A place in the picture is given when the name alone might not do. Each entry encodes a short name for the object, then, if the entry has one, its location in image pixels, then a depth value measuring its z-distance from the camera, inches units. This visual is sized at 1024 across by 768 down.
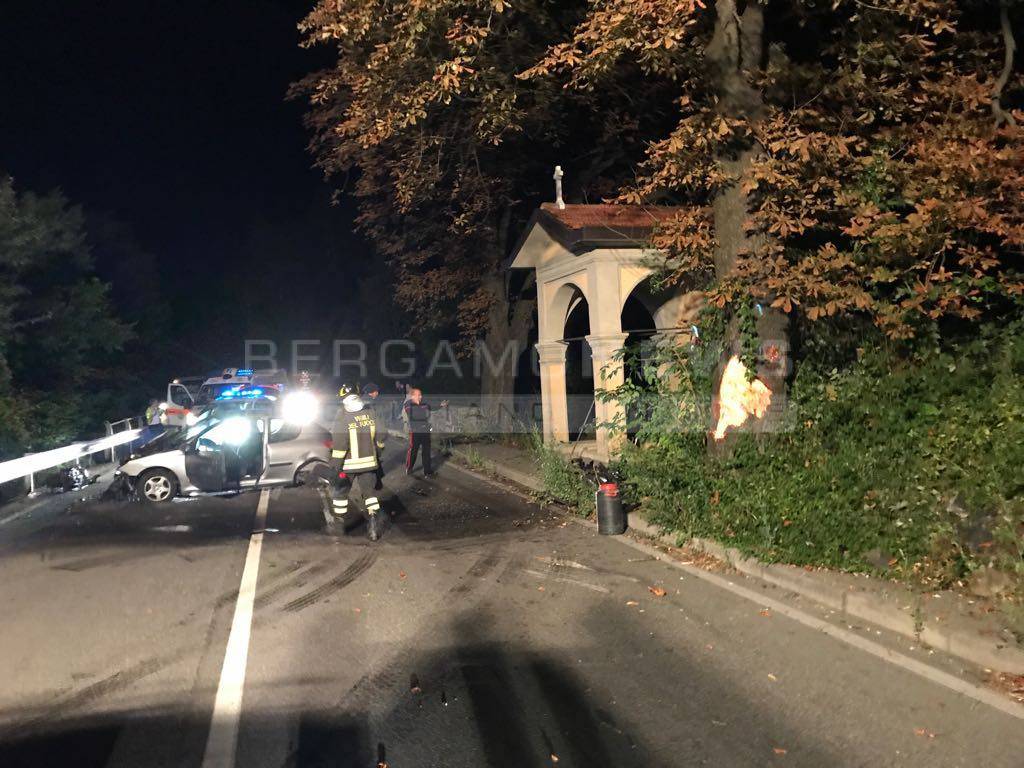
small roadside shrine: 586.9
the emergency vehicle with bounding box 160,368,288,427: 807.7
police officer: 627.5
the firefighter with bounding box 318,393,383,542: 398.3
